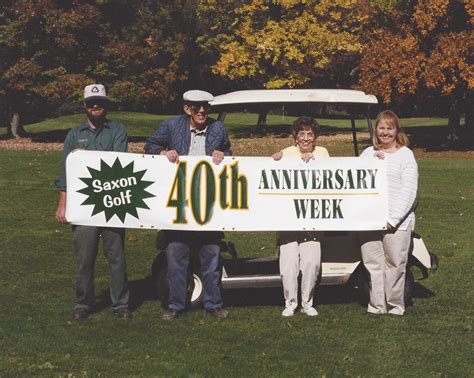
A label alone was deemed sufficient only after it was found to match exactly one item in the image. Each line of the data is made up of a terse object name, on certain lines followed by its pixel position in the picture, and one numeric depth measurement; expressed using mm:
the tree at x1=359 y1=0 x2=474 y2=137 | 28469
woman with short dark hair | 7199
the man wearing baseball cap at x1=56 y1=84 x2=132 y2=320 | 7125
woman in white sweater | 7234
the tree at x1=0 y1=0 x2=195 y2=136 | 33156
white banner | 7195
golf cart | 7504
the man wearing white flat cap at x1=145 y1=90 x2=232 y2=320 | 7191
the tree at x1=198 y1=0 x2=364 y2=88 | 42062
